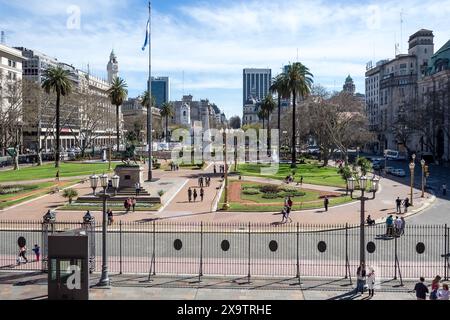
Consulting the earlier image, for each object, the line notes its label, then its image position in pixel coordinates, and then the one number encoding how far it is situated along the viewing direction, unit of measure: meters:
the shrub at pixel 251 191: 48.81
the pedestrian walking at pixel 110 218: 35.00
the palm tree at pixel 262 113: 129.35
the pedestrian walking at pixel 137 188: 45.22
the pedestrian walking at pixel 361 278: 19.92
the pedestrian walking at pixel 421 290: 17.73
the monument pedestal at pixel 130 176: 47.44
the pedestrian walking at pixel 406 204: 40.62
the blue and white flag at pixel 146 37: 53.21
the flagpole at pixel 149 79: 52.86
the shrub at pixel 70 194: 42.94
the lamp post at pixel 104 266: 20.66
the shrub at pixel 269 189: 49.57
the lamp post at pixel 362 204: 20.62
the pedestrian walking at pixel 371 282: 19.41
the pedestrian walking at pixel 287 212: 36.15
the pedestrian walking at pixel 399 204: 40.09
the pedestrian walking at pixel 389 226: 31.18
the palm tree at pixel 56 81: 81.12
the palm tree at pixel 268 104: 120.69
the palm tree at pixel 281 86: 80.75
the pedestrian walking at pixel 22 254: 24.34
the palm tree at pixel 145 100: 130.25
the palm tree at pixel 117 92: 102.31
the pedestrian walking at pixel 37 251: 24.61
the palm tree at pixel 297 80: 78.81
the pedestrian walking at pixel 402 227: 30.06
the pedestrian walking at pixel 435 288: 17.48
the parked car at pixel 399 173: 70.19
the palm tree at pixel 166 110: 154.12
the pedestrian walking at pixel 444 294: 16.84
